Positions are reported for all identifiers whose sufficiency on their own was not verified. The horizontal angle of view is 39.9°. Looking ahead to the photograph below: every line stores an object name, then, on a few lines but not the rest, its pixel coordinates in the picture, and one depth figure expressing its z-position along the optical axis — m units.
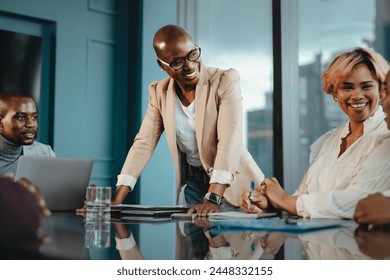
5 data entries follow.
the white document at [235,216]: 1.26
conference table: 0.75
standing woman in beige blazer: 1.94
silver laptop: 1.60
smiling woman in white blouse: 1.33
